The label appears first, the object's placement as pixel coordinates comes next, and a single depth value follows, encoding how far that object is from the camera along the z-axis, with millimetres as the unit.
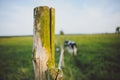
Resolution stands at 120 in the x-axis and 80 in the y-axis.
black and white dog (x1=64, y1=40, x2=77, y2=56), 6312
